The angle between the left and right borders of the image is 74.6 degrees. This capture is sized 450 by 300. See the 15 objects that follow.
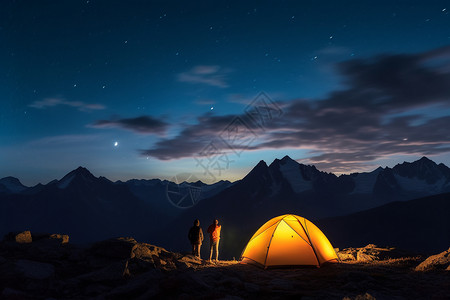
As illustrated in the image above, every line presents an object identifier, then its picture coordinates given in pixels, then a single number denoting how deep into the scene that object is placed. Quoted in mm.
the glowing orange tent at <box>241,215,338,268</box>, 15266
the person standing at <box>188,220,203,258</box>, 19203
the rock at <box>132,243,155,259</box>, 15127
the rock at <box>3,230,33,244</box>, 16703
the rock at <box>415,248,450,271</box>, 12414
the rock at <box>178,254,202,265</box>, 16503
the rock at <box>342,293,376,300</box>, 7312
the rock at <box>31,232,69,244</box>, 17834
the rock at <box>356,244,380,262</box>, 19002
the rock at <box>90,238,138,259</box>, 15188
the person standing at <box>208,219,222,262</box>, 19453
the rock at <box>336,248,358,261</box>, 18641
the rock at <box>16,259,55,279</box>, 11703
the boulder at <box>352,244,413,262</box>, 19188
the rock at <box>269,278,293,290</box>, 10430
